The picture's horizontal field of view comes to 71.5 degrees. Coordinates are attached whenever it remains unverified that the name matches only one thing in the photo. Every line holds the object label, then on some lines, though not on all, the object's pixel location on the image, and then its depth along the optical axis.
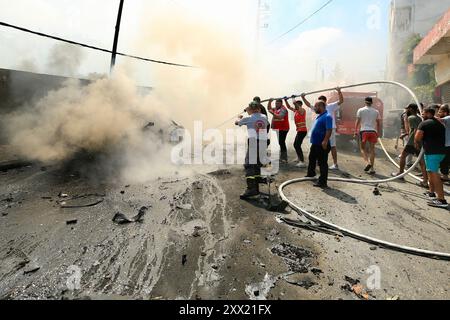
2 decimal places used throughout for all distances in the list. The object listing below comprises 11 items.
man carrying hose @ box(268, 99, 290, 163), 8.28
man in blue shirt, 6.46
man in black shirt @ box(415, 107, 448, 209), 5.52
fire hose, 3.87
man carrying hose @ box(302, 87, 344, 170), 7.50
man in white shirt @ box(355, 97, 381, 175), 7.58
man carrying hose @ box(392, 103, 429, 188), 6.99
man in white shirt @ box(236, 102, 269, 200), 5.79
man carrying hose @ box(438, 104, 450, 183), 6.56
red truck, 11.52
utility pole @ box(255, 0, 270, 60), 28.21
